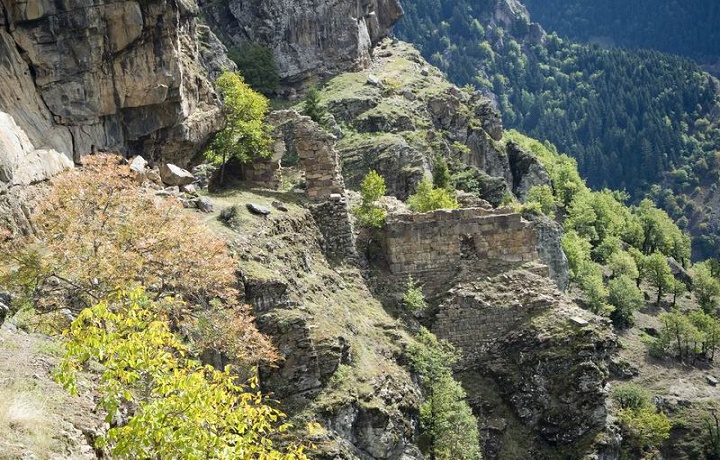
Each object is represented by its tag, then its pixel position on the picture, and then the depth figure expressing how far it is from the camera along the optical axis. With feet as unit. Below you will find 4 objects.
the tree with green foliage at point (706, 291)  274.57
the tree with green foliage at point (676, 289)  272.47
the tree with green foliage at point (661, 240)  344.49
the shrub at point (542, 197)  302.86
